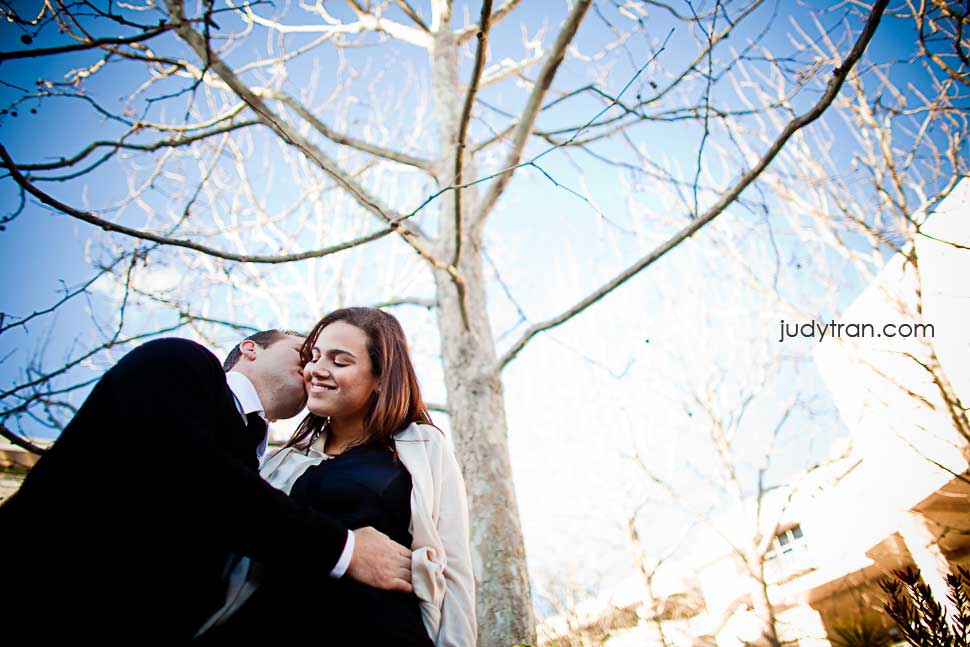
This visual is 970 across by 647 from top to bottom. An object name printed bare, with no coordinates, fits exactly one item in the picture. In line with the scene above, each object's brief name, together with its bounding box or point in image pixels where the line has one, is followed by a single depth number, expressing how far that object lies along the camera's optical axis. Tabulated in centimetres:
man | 89
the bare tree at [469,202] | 191
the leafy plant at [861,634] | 180
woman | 112
